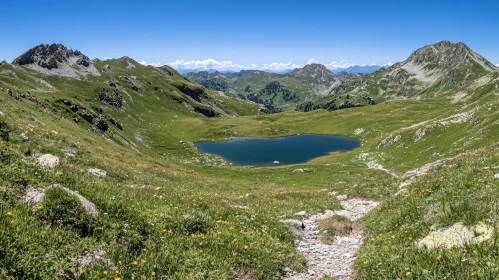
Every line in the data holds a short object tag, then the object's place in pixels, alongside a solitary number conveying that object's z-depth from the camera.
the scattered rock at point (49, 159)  19.03
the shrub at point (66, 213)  8.76
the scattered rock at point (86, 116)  82.94
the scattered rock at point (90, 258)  7.46
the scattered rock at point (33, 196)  9.05
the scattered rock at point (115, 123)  114.96
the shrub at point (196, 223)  11.67
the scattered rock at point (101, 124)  81.30
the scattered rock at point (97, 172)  24.27
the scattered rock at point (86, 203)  9.53
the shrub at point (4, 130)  24.27
